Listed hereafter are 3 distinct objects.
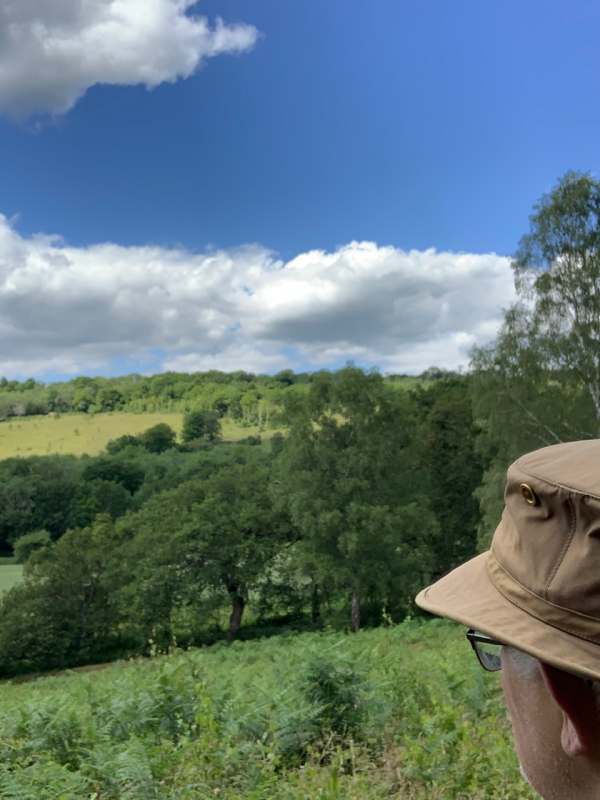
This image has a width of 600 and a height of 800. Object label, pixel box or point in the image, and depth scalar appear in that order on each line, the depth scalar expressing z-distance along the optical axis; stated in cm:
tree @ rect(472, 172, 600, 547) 2098
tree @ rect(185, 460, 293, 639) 2950
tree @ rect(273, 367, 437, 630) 2625
